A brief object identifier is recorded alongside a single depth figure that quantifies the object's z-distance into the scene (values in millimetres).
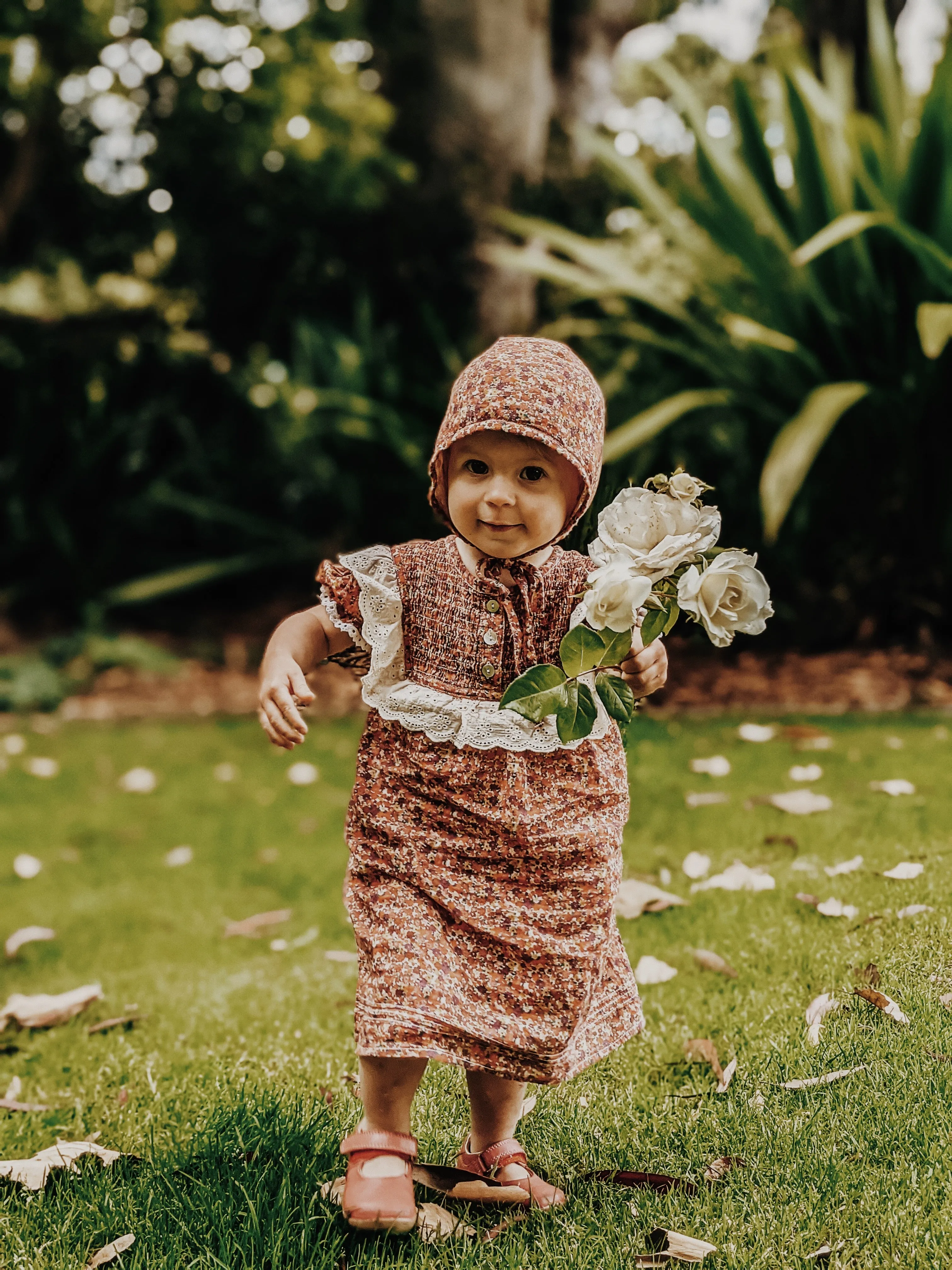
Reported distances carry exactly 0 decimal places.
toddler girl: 1771
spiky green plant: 4516
